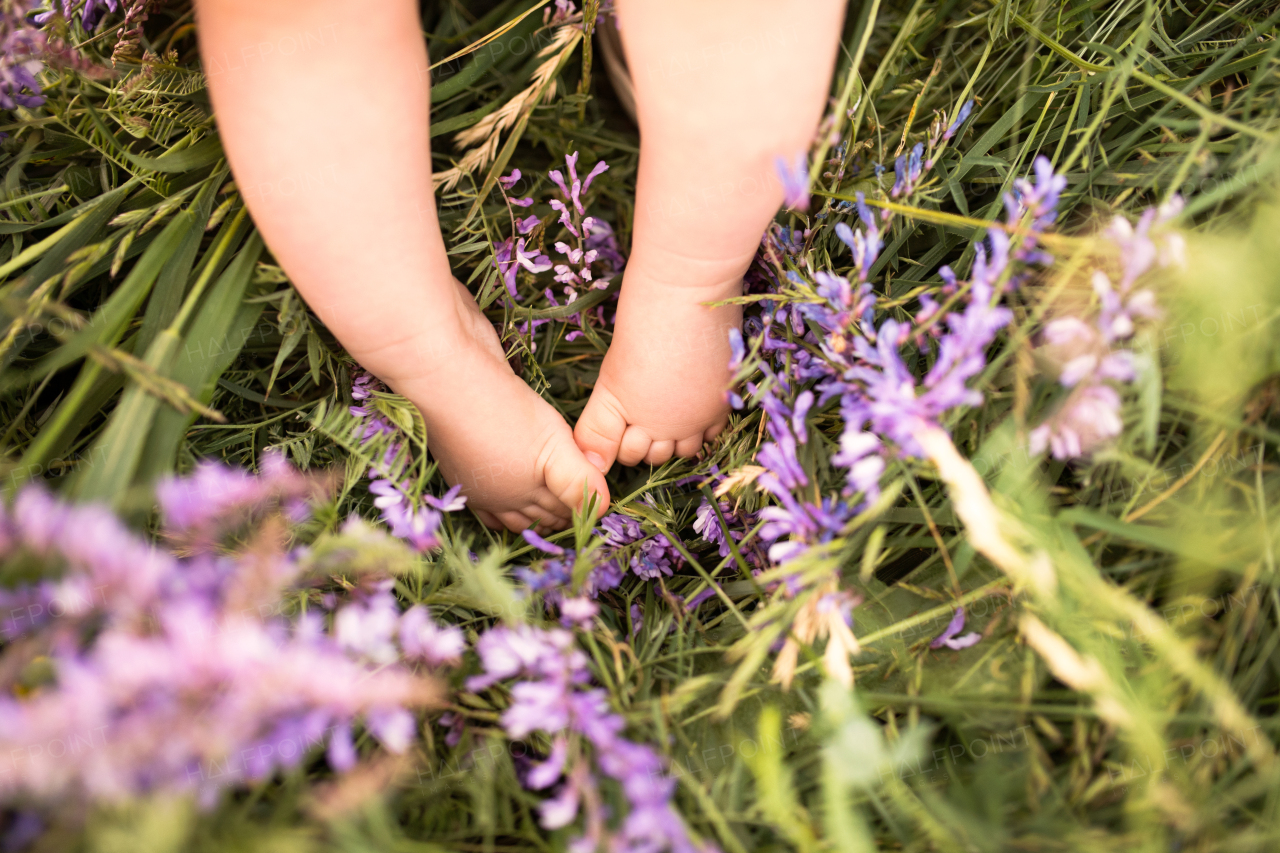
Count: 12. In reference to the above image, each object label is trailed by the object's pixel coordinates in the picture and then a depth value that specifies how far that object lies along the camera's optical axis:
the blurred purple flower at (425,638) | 0.61
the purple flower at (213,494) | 0.61
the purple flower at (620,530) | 0.72
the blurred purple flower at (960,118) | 0.69
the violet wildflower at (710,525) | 0.72
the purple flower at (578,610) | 0.64
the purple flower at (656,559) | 0.72
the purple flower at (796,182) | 0.64
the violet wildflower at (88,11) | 0.71
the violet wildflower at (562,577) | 0.66
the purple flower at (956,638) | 0.66
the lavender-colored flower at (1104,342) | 0.62
